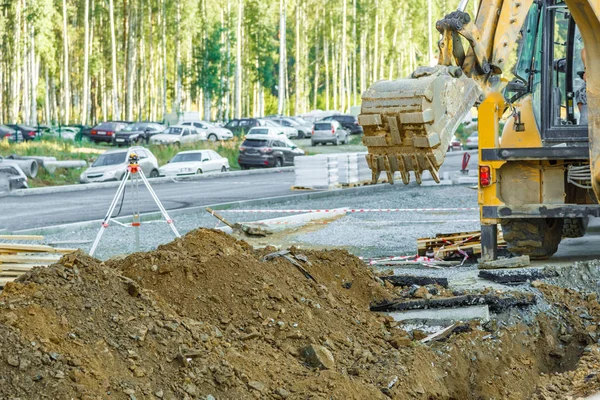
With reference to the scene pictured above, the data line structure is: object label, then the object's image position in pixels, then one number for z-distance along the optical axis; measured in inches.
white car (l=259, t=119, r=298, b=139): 2411.7
